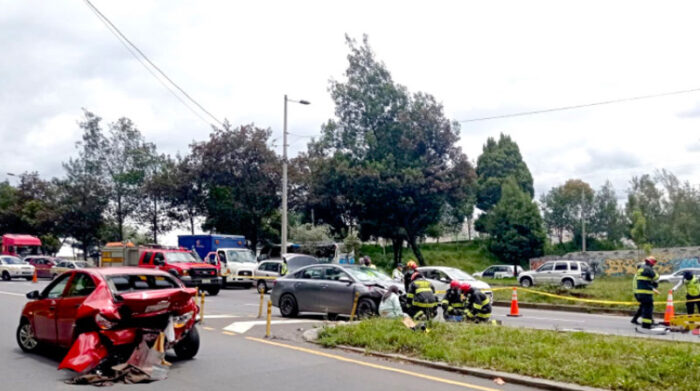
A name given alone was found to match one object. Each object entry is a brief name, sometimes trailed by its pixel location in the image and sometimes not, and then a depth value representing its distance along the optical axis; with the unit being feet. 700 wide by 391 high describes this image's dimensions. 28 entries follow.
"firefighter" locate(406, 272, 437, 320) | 39.70
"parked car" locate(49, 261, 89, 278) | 113.50
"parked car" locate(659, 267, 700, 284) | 93.19
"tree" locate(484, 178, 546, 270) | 170.91
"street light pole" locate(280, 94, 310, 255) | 95.96
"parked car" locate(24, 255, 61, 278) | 123.95
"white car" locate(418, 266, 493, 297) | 66.28
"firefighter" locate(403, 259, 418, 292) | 47.17
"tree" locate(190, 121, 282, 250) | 128.36
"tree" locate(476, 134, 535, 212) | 220.02
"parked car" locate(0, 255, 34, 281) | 115.14
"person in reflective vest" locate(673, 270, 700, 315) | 51.55
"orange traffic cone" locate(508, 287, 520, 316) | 59.67
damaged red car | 27.20
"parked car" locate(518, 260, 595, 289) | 104.42
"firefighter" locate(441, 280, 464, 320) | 43.32
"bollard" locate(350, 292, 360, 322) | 45.92
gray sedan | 48.67
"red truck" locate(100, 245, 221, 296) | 79.10
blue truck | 100.78
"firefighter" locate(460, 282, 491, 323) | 42.86
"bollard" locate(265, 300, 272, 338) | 40.32
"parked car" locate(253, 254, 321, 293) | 87.25
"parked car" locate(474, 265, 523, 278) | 160.56
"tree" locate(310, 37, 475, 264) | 131.75
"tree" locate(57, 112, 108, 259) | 151.33
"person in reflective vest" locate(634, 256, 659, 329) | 45.14
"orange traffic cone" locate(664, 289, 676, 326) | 50.28
